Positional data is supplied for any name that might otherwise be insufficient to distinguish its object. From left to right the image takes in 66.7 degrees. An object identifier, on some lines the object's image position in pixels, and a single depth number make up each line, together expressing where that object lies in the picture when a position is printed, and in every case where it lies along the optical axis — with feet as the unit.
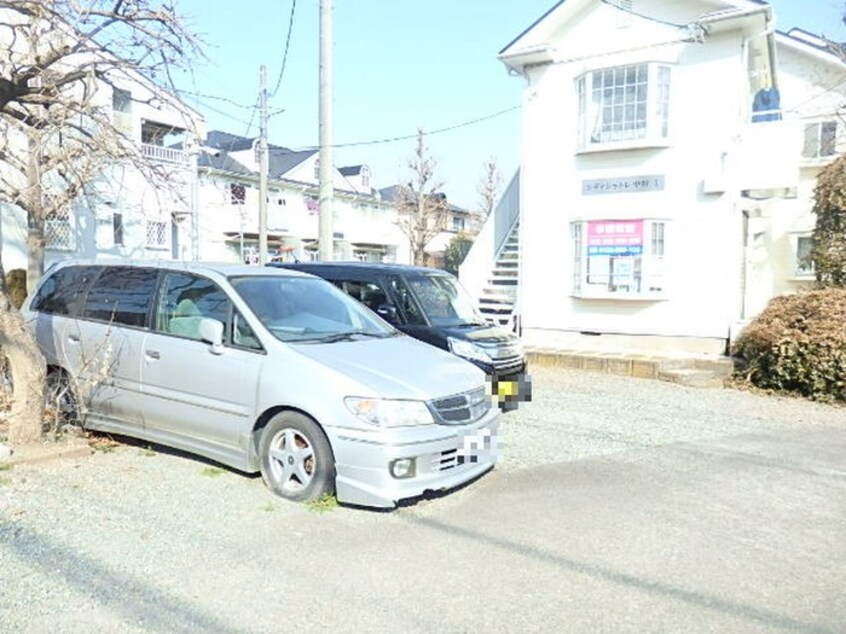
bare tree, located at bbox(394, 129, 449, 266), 113.70
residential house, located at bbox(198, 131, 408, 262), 103.50
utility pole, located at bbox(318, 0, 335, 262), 34.53
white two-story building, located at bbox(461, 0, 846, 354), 37.78
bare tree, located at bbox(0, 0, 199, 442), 16.37
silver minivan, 13.79
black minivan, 22.93
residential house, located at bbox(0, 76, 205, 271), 60.59
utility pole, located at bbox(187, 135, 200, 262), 72.60
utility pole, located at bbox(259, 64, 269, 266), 60.23
